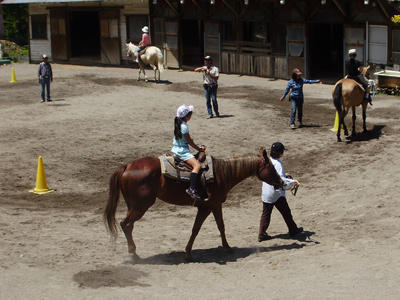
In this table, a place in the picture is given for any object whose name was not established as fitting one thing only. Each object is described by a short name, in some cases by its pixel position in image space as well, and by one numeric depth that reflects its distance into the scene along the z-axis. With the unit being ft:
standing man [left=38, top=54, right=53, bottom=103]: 81.87
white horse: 99.35
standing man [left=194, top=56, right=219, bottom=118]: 69.67
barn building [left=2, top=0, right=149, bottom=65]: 121.29
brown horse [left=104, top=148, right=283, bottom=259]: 33.12
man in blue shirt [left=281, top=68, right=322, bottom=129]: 64.13
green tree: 155.02
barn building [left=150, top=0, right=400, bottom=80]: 86.17
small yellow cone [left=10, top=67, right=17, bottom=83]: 103.77
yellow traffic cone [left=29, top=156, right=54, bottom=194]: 47.75
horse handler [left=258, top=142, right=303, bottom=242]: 36.14
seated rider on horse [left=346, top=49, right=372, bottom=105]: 60.08
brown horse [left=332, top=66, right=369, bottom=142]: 59.36
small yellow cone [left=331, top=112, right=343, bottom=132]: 63.46
